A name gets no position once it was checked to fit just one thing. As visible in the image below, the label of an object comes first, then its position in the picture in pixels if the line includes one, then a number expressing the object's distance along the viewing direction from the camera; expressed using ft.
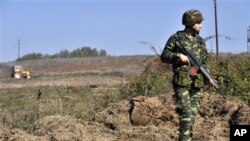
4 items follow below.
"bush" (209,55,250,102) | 40.32
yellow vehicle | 163.49
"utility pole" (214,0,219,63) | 81.76
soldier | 25.23
